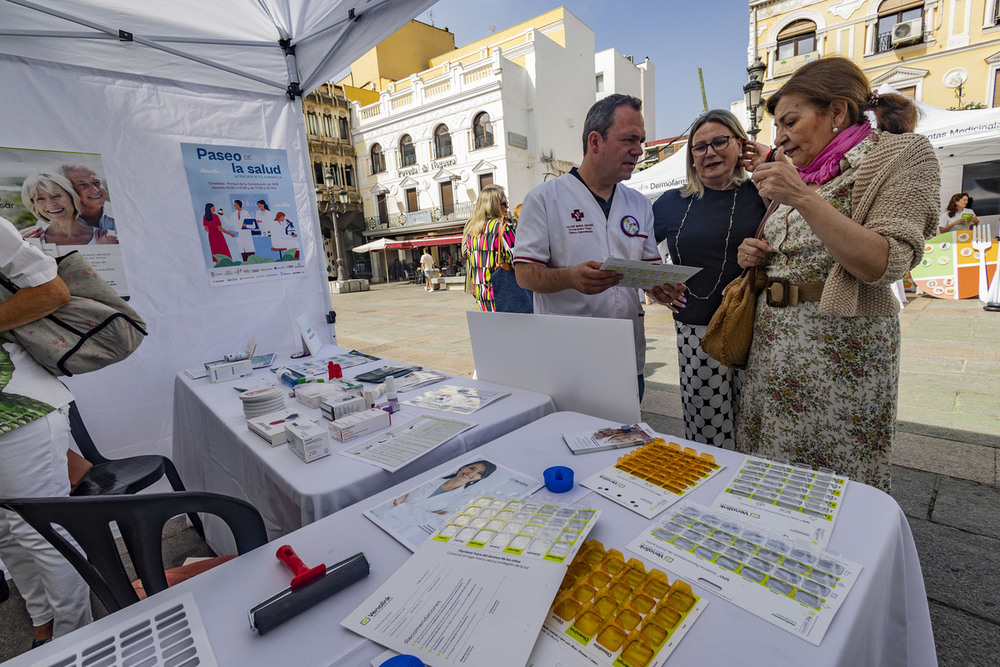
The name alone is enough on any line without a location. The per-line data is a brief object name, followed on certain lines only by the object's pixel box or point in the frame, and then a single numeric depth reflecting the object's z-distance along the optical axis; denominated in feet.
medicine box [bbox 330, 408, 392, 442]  4.86
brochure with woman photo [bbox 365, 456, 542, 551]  3.18
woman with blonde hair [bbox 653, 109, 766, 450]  6.48
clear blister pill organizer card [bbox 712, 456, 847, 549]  2.86
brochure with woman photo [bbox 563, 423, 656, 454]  4.20
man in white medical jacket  6.26
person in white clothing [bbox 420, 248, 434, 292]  55.01
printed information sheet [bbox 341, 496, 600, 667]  2.18
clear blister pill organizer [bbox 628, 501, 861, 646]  2.23
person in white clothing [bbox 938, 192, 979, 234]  21.95
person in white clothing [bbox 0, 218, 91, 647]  4.85
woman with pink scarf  4.22
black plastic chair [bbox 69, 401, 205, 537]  6.70
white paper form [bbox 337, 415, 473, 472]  4.31
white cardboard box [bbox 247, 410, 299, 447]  4.85
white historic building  71.61
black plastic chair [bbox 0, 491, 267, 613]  3.16
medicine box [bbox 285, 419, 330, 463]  4.36
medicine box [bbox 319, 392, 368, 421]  5.36
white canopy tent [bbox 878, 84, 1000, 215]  18.86
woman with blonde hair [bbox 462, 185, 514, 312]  11.75
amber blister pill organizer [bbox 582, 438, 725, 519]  3.31
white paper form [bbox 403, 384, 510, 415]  5.57
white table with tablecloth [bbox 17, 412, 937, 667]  2.10
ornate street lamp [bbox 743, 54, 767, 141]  22.04
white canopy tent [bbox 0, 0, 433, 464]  7.71
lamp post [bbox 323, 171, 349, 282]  79.53
